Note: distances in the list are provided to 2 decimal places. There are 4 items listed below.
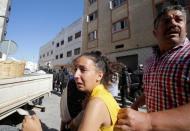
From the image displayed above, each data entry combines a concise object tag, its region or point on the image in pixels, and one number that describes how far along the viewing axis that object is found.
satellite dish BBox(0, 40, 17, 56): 3.30
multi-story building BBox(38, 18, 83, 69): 15.31
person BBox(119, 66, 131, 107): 3.92
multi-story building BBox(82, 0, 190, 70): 7.50
